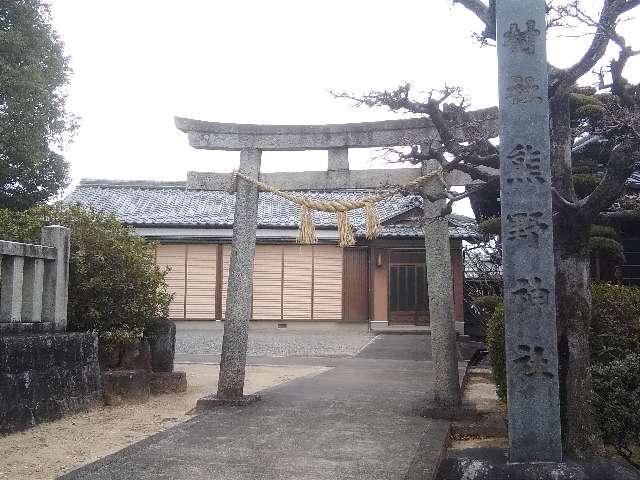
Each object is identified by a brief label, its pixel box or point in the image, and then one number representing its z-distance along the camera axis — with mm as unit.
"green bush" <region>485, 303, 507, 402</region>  6031
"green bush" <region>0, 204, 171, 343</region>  7586
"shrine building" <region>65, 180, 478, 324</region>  19219
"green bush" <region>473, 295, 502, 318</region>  8361
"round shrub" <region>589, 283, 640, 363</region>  4867
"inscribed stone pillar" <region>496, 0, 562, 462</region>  2771
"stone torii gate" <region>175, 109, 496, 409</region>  6652
